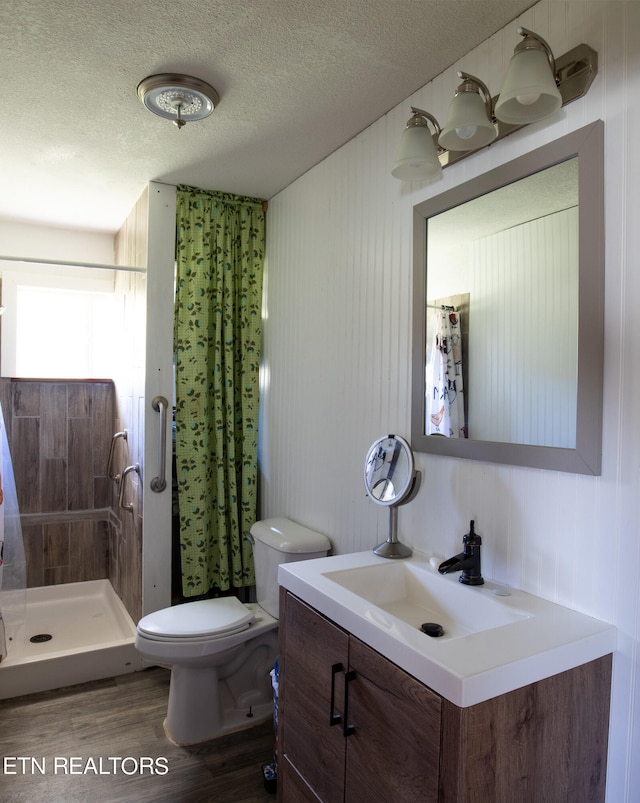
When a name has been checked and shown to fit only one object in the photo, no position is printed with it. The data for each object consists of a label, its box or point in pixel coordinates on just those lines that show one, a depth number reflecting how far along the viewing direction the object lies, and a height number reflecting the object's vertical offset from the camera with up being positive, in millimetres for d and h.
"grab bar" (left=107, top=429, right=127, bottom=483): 3212 -282
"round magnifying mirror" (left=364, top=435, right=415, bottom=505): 1722 -219
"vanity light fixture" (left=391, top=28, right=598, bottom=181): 1240 +724
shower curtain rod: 2609 +660
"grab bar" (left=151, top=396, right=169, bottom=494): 2695 -217
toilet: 2135 -959
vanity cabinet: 1037 -687
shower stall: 2730 -557
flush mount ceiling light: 1794 +1017
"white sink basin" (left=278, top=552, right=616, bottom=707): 1058 -497
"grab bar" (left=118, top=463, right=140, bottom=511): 2921 -448
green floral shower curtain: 2775 +108
